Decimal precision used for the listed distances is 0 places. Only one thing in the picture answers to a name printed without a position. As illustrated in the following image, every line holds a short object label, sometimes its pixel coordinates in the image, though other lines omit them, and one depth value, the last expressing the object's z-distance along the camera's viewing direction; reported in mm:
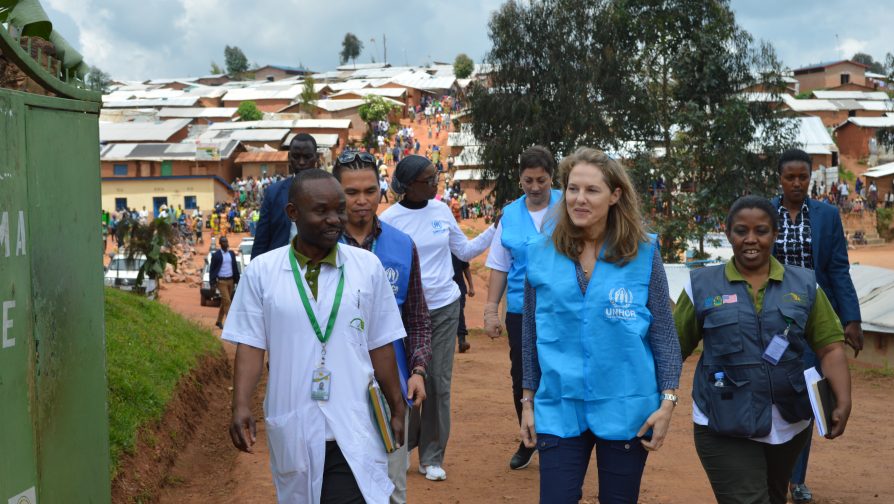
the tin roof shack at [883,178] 49000
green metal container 3268
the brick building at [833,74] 92875
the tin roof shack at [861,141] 57281
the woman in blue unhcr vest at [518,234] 6656
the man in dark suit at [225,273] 18844
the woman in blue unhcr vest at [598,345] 3949
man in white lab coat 3715
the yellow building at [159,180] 54062
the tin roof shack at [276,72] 139875
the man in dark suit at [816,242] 6094
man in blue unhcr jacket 4703
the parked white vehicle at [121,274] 28402
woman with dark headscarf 6516
